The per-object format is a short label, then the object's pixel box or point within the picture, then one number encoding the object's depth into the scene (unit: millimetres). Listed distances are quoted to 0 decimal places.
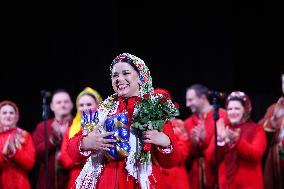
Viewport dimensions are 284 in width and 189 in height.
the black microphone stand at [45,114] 12182
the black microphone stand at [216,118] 11751
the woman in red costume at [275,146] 13150
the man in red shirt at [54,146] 13875
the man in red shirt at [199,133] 13962
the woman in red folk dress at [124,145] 7183
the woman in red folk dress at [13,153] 12713
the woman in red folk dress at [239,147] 12619
